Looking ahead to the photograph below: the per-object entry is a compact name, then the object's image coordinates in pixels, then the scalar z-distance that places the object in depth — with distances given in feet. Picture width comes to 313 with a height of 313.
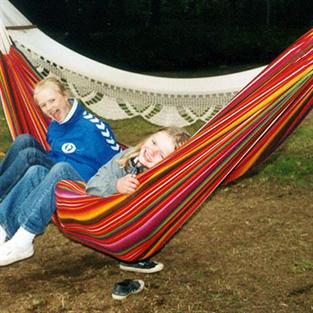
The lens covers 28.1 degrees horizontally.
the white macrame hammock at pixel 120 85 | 10.74
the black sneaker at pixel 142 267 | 8.93
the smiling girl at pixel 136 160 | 7.45
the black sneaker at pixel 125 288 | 8.21
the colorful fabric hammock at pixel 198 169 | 6.81
